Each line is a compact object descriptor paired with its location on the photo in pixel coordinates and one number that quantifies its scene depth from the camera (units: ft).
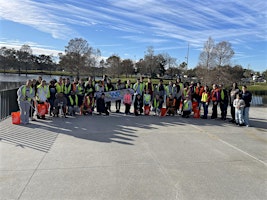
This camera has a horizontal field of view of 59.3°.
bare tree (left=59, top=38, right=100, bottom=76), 171.83
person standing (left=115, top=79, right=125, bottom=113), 44.15
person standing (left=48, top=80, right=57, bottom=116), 37.17
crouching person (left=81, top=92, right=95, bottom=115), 39.29
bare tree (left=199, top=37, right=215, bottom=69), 151.10
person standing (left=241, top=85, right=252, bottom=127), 34.99
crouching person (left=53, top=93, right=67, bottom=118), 36.27
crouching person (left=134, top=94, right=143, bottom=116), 40.34
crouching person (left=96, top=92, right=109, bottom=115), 40.01
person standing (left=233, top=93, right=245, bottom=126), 34.76
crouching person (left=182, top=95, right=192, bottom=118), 39.75
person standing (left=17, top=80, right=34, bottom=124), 30.58
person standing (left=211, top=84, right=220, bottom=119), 39.11
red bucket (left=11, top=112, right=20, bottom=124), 30.32
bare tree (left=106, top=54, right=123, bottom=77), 204.54
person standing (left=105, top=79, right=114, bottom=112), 43.69
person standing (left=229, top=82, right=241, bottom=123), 36.94
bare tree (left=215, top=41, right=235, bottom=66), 148.46
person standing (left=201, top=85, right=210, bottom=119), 39.83
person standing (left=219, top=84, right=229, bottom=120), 38.93
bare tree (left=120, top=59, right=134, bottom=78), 214.69
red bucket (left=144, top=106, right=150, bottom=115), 41.04
